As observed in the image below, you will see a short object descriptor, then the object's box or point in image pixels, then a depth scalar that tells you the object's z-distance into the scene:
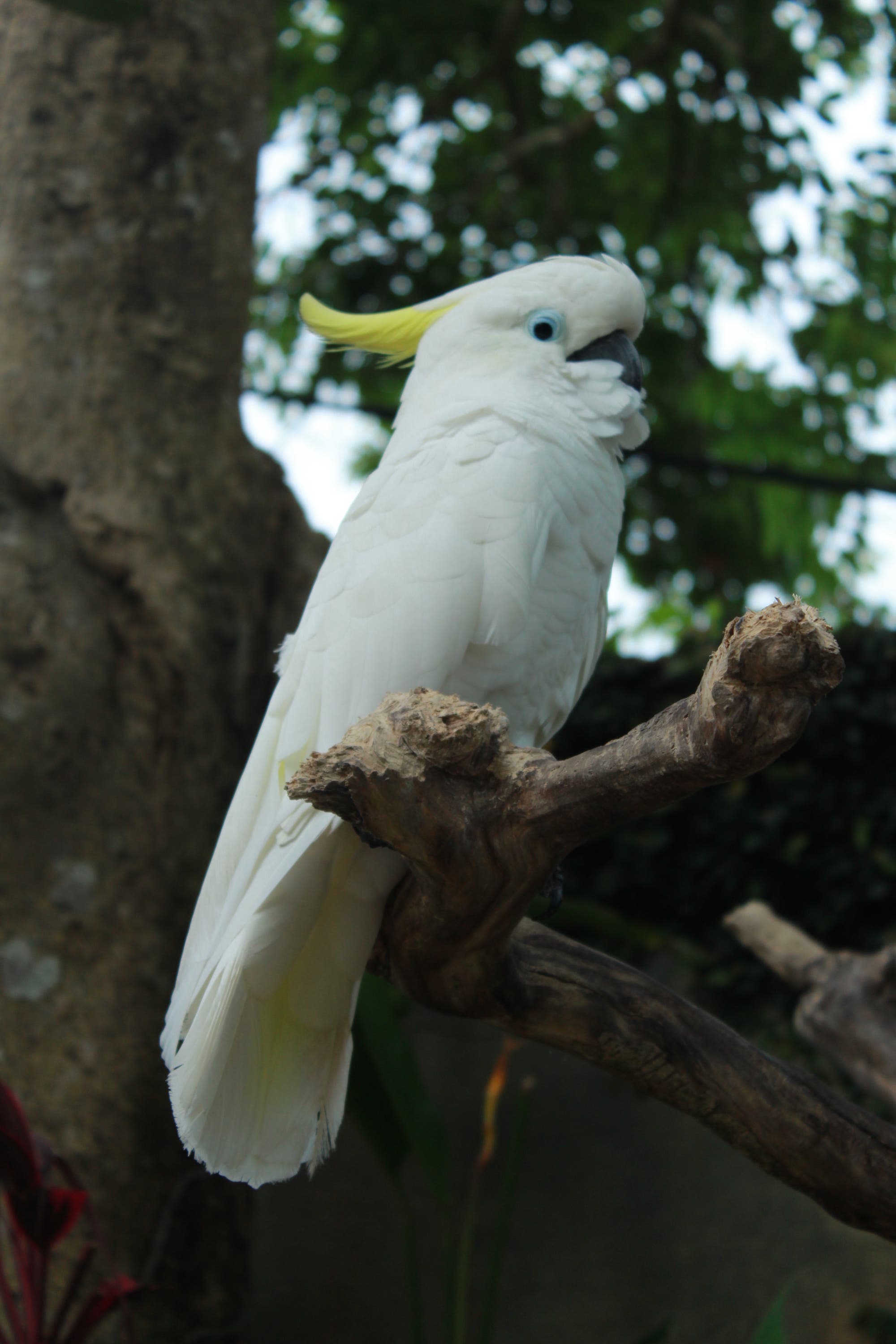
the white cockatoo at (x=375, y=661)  1.35
